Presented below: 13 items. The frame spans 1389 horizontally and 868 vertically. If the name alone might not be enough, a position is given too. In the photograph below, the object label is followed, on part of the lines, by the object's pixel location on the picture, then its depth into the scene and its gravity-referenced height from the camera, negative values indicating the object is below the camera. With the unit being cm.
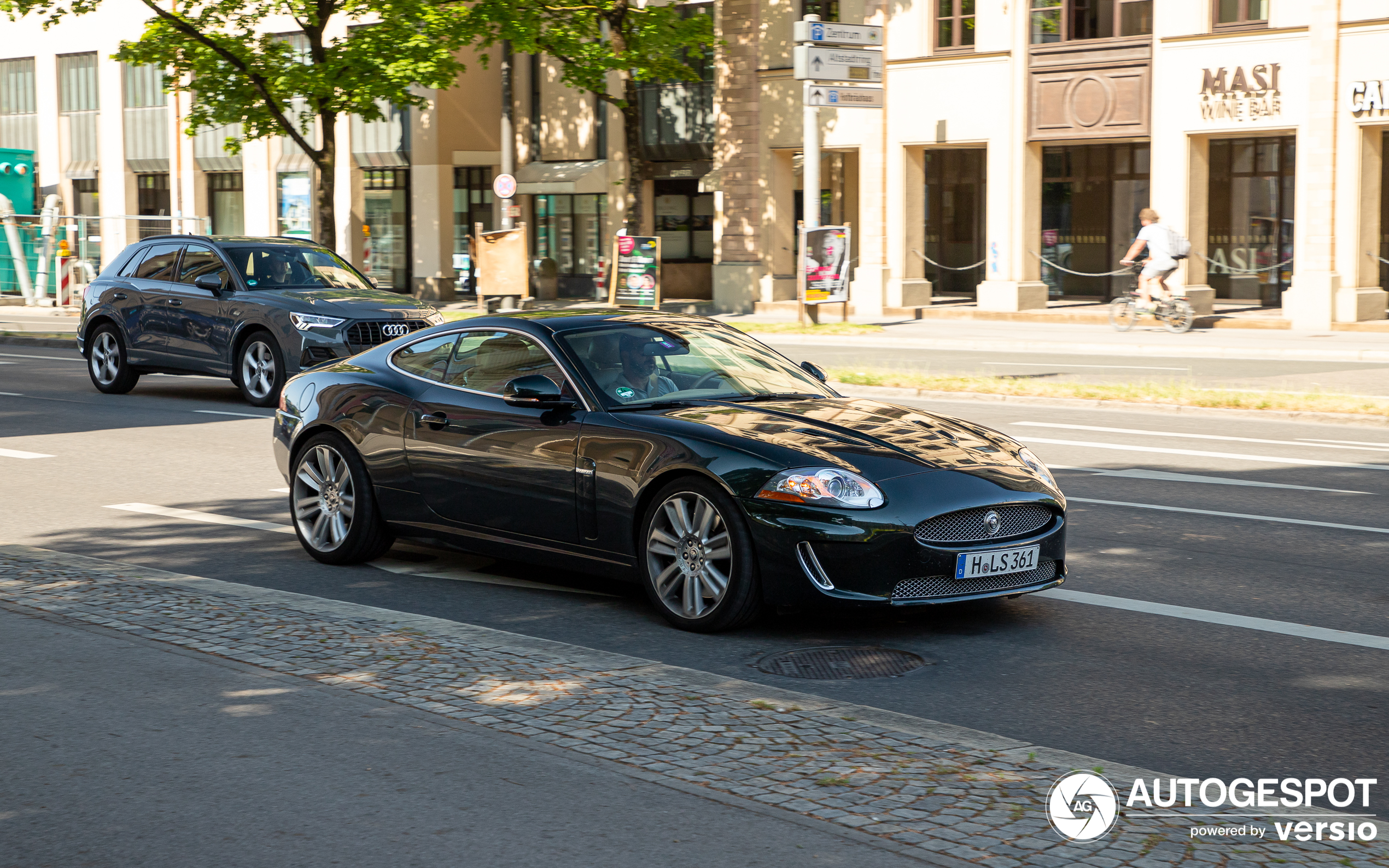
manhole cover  647 -150
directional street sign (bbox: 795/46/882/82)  2805 +399
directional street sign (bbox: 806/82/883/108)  2847 +349
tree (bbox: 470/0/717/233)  3247 +522
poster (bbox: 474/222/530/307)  3155 +62
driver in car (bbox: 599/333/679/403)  786 -40
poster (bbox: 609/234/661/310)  3212 +48
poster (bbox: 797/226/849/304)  2936 +52
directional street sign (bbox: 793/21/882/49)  2803 +454
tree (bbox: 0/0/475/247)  3194 +477
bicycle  2739 -36
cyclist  2717 +57
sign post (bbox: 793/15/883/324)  2811 +341
